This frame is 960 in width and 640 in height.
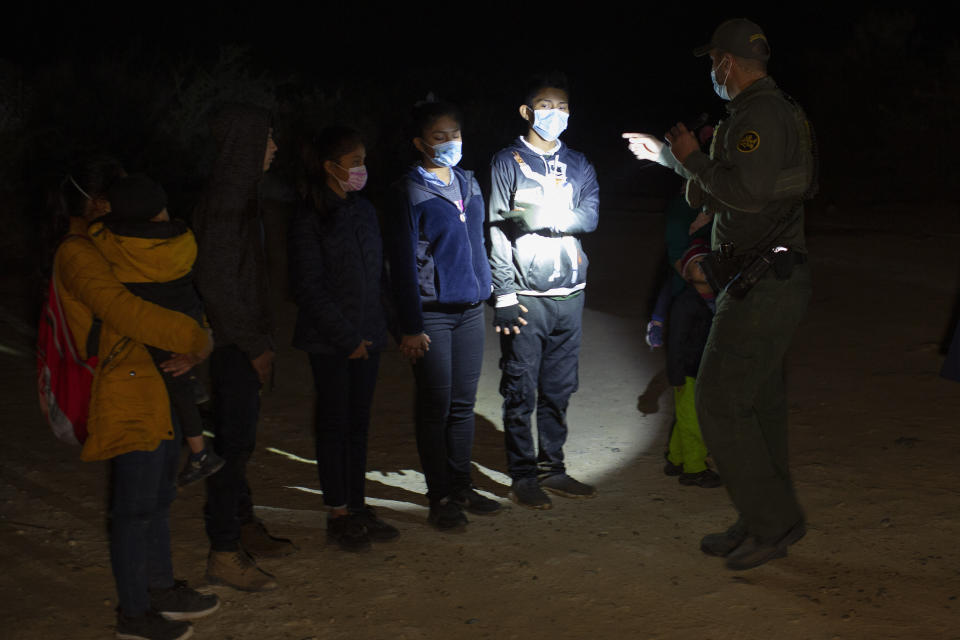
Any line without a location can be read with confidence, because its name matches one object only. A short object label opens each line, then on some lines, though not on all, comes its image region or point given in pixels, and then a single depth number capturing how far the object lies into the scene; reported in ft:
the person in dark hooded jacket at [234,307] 12.75
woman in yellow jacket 11.49
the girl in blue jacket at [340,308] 14.16
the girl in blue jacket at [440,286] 15.33
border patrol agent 13.55
